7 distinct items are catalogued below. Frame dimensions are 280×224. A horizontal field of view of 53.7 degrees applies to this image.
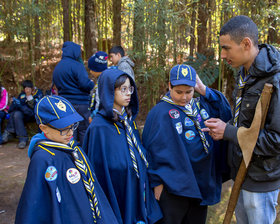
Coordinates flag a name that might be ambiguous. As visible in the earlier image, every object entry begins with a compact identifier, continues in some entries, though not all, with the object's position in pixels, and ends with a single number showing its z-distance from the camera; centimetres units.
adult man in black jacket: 179
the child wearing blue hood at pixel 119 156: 212
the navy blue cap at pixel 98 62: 418
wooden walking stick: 175
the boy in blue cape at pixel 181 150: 221
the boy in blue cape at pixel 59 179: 164
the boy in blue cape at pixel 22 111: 597
